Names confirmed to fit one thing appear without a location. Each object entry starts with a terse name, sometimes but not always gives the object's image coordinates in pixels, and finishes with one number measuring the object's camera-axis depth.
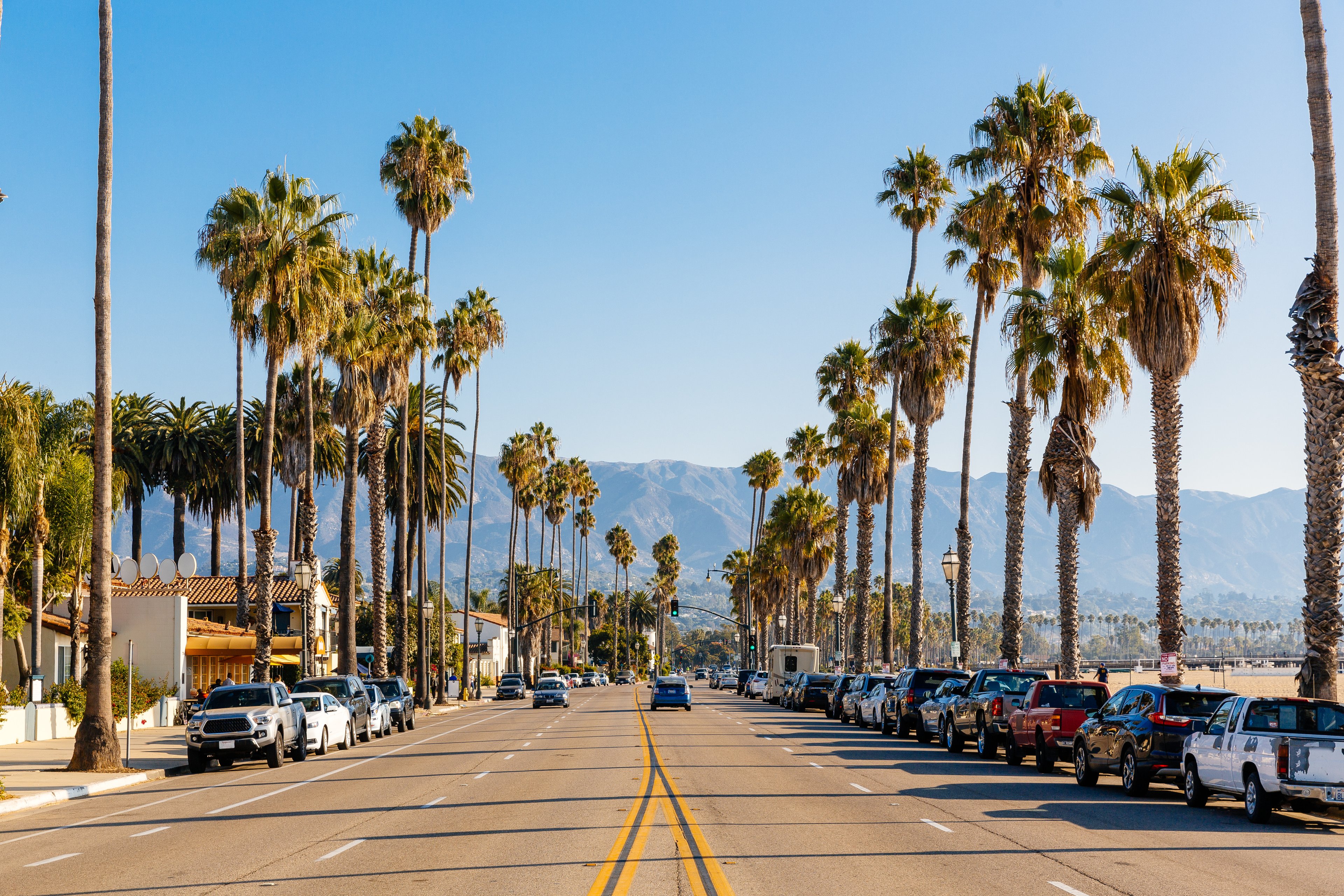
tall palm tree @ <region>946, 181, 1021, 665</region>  39.78
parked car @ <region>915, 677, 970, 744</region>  29.83
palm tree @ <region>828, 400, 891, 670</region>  63.28
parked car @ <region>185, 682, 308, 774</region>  26.33
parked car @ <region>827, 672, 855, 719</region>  45.03
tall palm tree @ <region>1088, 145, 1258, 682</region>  27.41
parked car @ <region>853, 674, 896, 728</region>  37.09
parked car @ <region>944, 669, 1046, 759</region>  26.28
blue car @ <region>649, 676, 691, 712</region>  54.34
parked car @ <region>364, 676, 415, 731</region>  41.75
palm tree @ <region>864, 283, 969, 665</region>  52.00
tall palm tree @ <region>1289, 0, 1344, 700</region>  20.88
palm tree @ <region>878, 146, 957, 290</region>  56.25
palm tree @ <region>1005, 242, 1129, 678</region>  34.62
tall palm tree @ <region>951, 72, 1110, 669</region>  38.34
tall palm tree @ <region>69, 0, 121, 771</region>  24.83
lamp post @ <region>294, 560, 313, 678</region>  39.41
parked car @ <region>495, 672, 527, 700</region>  81.44
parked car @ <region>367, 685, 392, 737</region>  37.84
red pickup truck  23.34
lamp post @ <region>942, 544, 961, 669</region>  40.66
